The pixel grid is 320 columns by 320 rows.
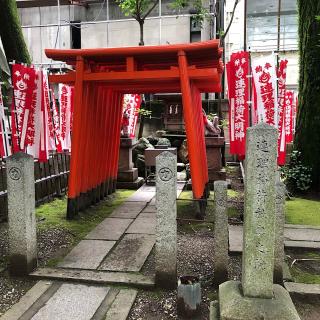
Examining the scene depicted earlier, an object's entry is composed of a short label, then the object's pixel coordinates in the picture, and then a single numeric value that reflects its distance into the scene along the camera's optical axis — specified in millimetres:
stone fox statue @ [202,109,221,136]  10144
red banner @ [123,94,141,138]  11094
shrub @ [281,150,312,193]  9484
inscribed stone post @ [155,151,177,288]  4008
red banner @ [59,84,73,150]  9141
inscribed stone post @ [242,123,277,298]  3035
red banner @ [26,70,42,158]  7117
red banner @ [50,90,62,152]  9085
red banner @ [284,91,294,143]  13208
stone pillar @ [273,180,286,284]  4141
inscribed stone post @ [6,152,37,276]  4332
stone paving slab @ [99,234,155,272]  4836
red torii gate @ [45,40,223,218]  6773
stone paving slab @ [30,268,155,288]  4289
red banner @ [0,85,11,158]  6178
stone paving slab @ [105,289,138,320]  3633
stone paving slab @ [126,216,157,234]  6508
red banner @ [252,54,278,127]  6527
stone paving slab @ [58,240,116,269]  4879
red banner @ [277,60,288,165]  6988
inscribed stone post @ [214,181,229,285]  4176
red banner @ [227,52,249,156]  6895
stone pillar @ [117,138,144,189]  10516
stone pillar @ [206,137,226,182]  9984
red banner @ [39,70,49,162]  7268
